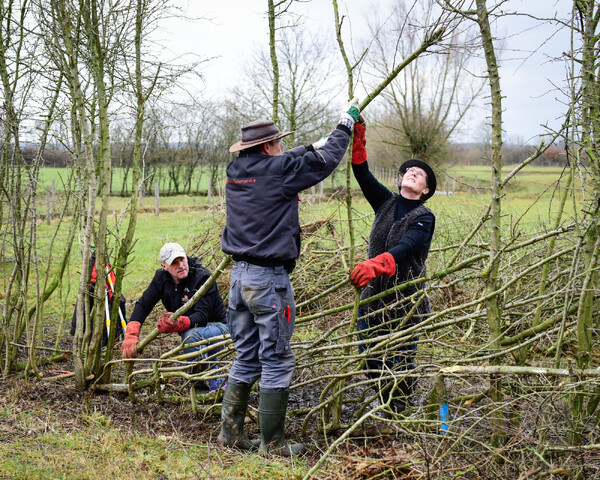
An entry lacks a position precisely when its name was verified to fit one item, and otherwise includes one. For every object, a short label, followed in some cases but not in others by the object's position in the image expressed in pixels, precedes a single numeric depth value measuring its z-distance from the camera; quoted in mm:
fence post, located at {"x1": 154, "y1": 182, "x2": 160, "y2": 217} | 19906
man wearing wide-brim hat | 3150
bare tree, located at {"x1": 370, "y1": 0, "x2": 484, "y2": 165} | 23781
